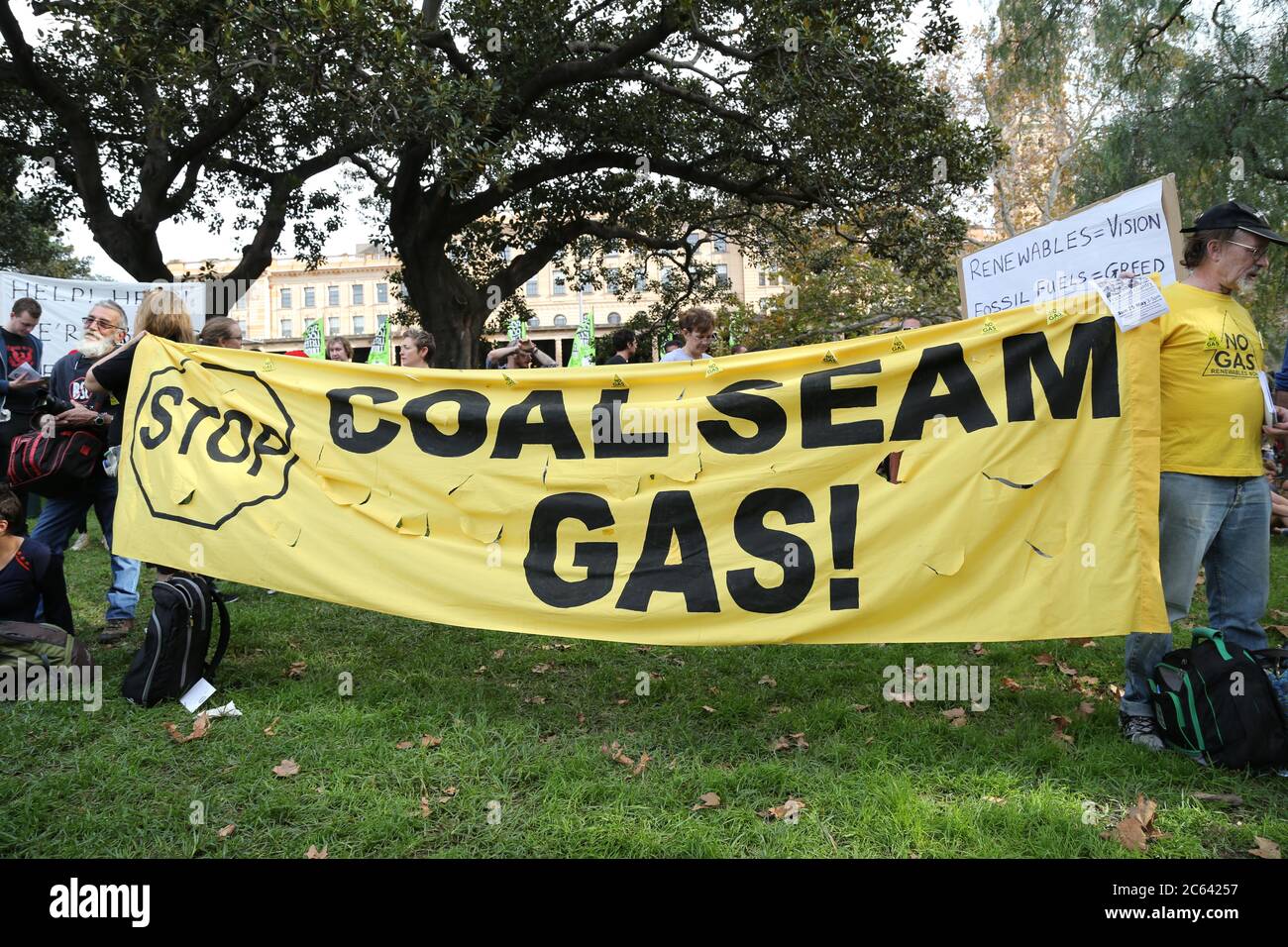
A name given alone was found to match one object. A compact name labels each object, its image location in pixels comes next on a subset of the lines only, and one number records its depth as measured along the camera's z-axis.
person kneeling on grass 4.19
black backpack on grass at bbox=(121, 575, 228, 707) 4.12
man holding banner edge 3.42
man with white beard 4.88
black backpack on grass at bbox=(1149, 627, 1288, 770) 3.26
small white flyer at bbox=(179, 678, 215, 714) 4.08
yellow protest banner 3.53
